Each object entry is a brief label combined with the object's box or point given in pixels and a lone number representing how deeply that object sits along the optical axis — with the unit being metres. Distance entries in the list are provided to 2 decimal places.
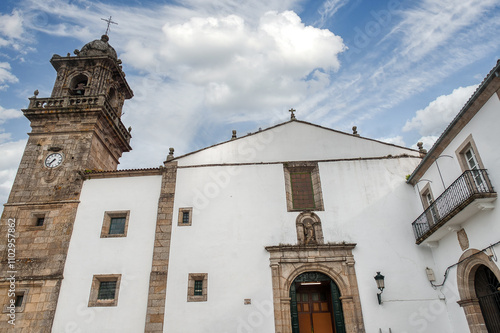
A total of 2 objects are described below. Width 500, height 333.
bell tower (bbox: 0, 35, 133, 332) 12.00
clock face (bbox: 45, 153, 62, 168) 14.55
